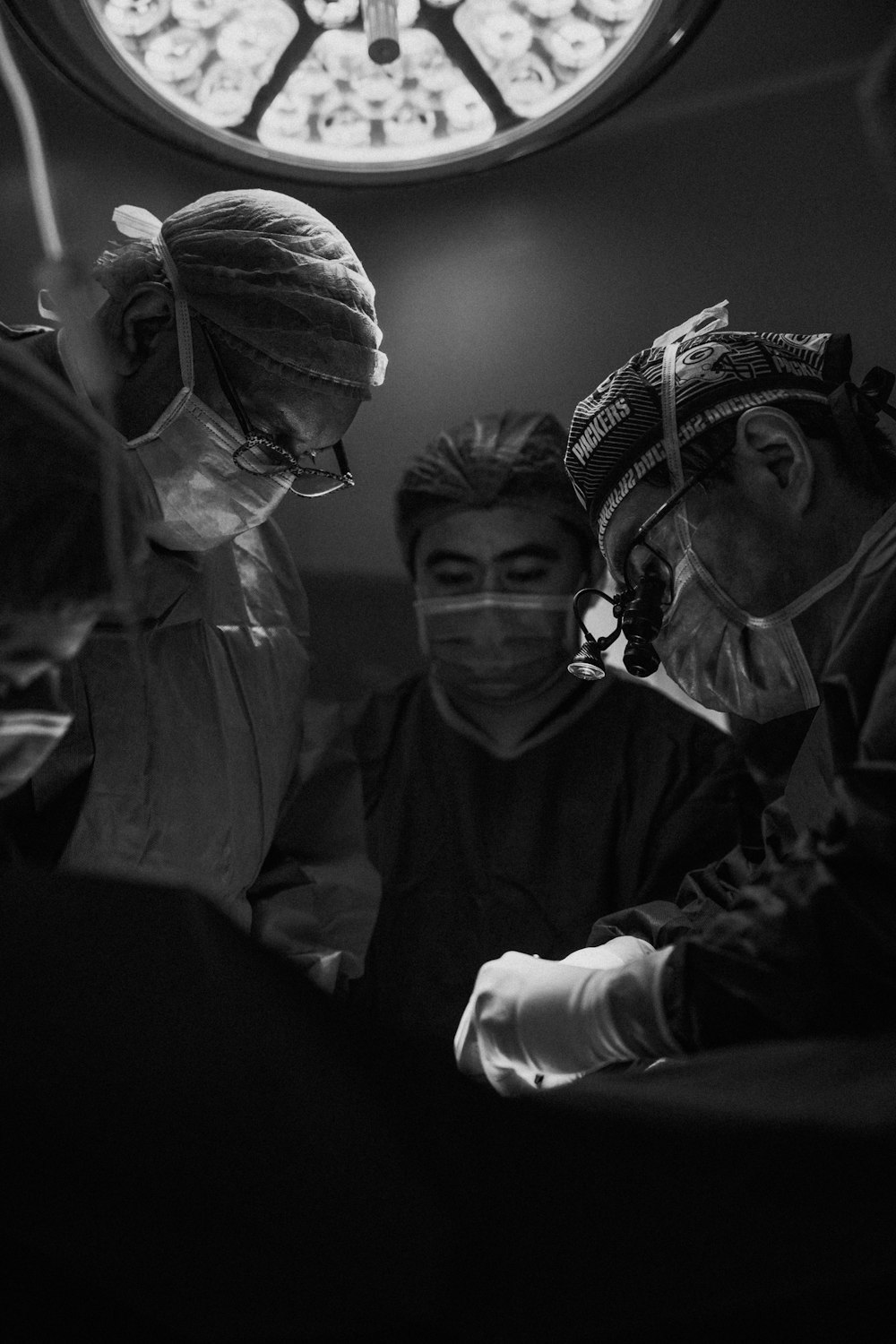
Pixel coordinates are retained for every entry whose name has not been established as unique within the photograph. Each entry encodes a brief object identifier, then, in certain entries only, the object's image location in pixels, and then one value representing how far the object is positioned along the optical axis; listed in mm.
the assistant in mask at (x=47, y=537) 1008
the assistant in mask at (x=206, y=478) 1791
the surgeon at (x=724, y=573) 1333
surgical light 1741
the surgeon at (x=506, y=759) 2316
